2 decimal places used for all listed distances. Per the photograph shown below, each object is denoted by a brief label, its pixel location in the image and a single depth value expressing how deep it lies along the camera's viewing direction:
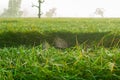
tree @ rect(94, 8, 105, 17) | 64.01
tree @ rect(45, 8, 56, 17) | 71.16
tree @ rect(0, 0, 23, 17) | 58.39
